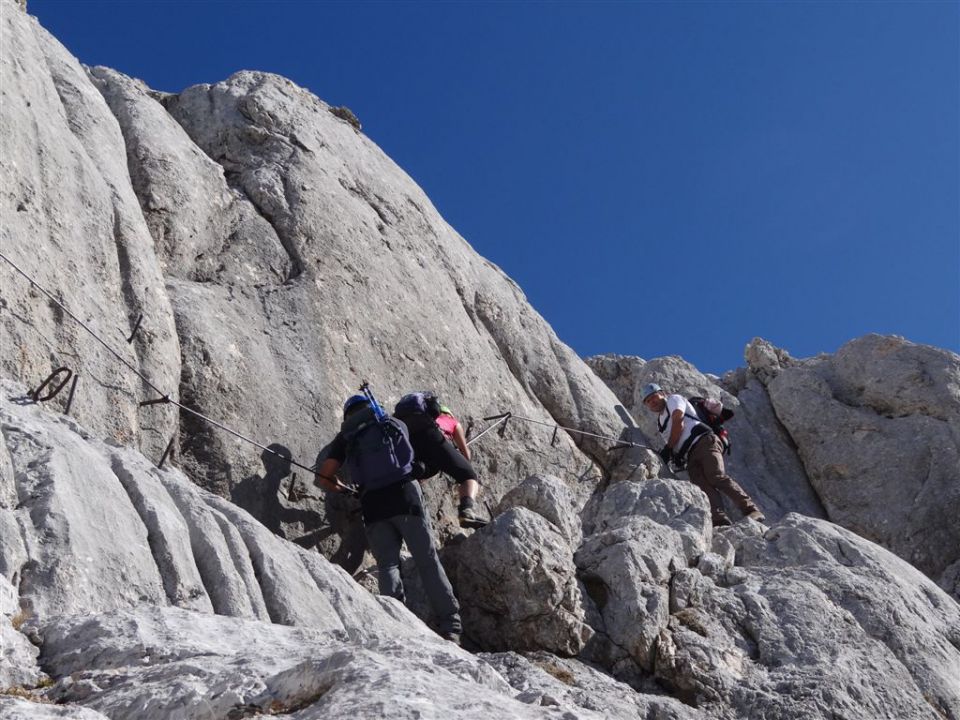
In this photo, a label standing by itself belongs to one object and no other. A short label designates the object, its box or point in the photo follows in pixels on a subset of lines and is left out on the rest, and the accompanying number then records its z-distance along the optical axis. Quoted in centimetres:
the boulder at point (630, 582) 1370
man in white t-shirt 2047
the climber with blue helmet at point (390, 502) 1378
